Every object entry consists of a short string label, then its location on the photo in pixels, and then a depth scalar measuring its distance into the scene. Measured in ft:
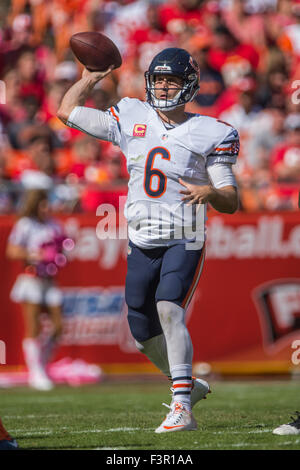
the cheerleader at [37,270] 57.62
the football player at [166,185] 30.99
